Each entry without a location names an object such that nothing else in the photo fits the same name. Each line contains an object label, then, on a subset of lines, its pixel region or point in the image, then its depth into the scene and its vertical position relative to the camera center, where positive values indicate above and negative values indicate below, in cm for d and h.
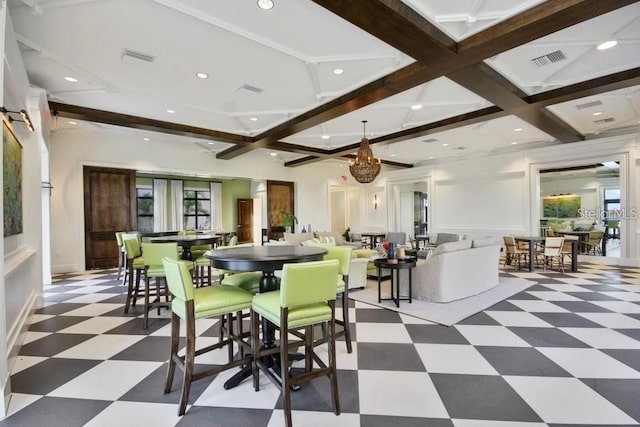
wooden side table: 423 -78
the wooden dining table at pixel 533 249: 666 -90
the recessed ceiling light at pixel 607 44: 331 +178
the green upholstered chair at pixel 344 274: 275 -60
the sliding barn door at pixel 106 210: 719 +7
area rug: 376 -131
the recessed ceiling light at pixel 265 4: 257 +175
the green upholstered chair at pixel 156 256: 364 -52
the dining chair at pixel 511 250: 710 -95
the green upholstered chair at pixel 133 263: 399 -66
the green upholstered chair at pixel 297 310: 185 -65
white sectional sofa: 435 -93
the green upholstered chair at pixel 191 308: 195 -65
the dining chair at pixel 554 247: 668 -85
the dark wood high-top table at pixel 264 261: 221 -36
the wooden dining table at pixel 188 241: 457 -45
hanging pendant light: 579 +86
